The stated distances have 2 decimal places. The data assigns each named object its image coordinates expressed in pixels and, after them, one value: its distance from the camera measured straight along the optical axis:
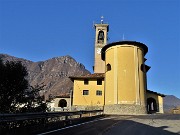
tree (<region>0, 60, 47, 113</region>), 10.61
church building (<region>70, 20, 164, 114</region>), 25.09
